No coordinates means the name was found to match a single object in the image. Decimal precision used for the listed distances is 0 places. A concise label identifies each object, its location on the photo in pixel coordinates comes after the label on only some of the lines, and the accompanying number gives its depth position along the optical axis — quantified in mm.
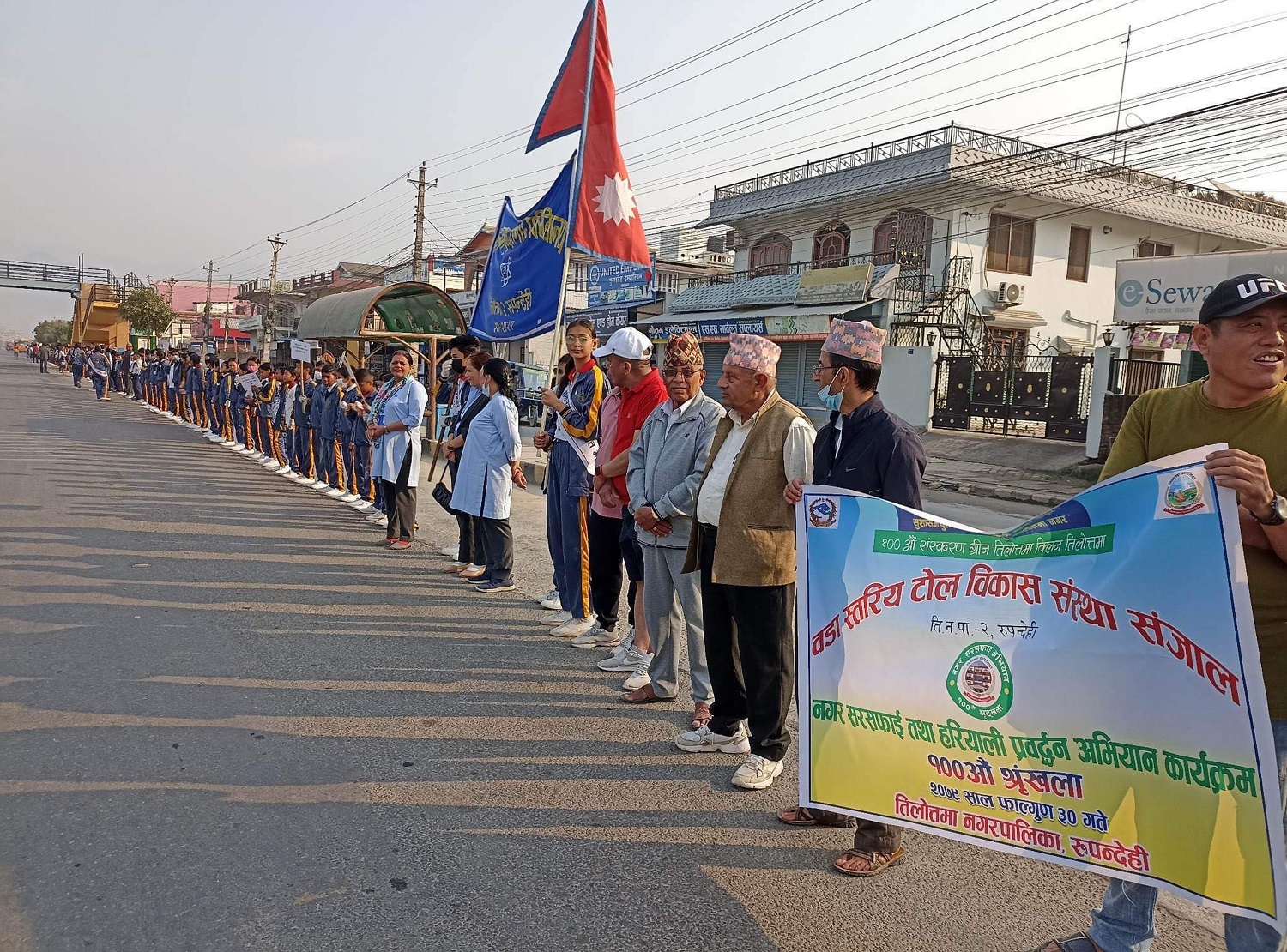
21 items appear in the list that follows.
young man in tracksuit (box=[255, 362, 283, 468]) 16172
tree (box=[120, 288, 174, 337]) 61969
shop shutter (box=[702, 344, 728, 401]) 30548
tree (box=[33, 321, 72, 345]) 127750
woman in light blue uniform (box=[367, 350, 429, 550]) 9023
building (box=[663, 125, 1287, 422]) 25078
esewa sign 15039
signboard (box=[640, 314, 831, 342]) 25984
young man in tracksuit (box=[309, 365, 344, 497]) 12523
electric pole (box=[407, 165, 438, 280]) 30306
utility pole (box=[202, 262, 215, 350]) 58012
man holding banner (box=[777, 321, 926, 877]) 3346
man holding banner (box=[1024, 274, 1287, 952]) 2256
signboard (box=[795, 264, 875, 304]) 24969
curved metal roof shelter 17703
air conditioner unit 25562
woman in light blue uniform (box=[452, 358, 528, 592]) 7320
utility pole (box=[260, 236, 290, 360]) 44844
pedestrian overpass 59656
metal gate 20094
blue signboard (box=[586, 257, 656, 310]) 30609
